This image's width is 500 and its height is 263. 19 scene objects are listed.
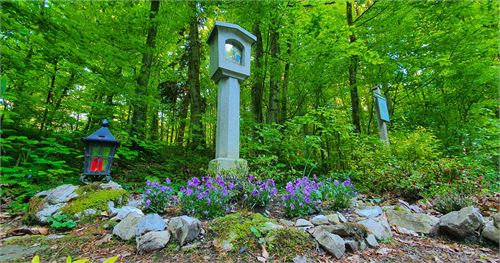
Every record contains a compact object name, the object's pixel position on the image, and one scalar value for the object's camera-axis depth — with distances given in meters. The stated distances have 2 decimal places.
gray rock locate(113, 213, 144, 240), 2.18
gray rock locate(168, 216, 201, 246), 2.05
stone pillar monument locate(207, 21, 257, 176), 4.14
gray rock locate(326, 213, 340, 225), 2.50
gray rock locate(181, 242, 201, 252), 1.99
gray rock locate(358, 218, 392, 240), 2.47
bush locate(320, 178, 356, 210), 3.09
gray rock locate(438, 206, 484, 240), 2.55
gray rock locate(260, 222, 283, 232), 2.17
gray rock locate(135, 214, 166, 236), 2.13
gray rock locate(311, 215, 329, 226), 2.49
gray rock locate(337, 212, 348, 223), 2.56
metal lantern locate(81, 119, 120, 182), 3.38
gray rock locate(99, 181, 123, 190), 3.31
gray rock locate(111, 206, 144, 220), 2.54
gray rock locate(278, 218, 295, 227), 2.43
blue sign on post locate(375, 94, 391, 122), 6.18
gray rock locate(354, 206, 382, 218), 2.92
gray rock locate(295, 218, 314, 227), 2.40
